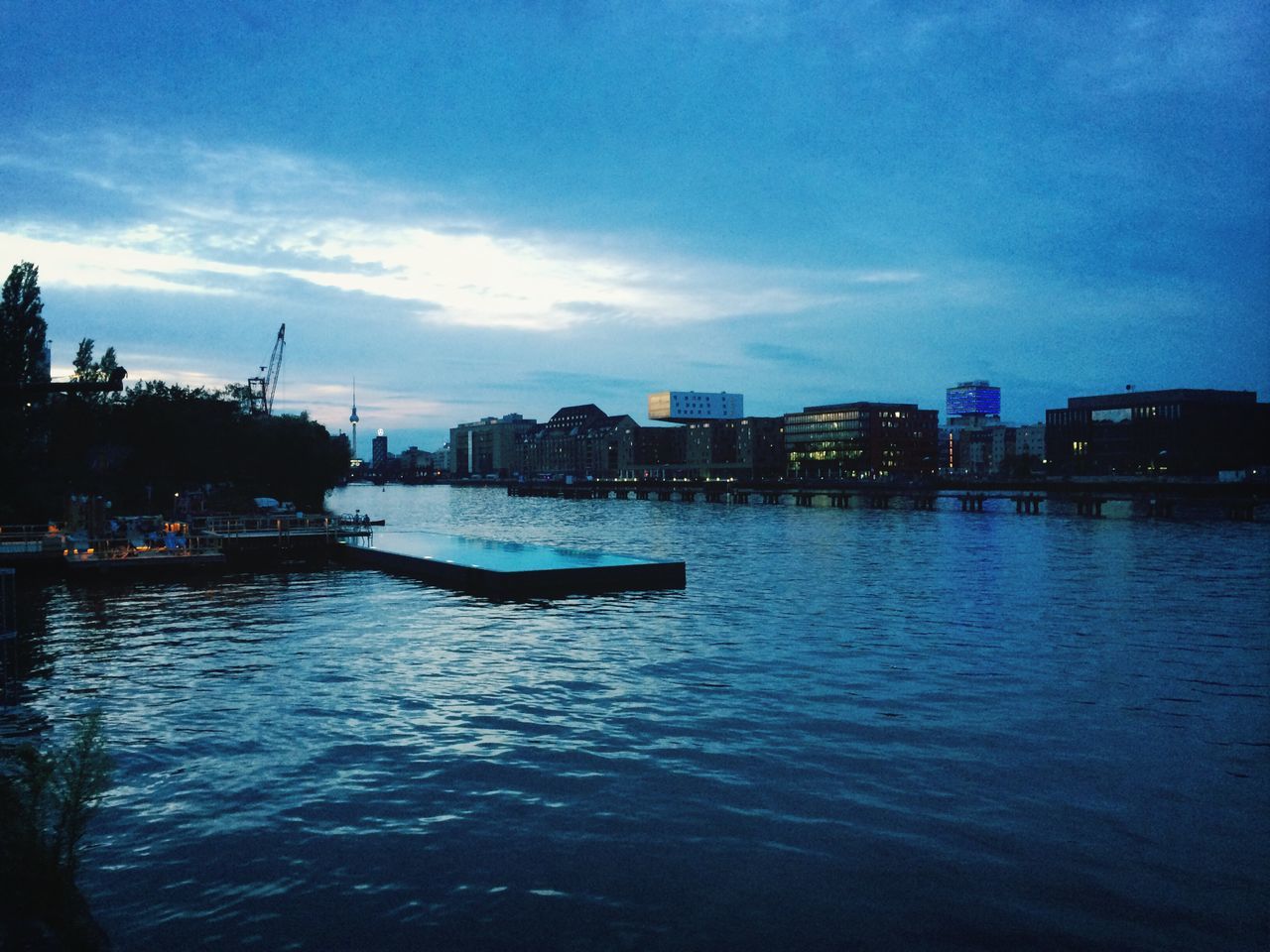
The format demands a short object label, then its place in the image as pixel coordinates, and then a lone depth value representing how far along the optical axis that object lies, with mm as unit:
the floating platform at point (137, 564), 60781
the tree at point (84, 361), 111188
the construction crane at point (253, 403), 165250
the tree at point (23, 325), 84562
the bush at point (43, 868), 10688
